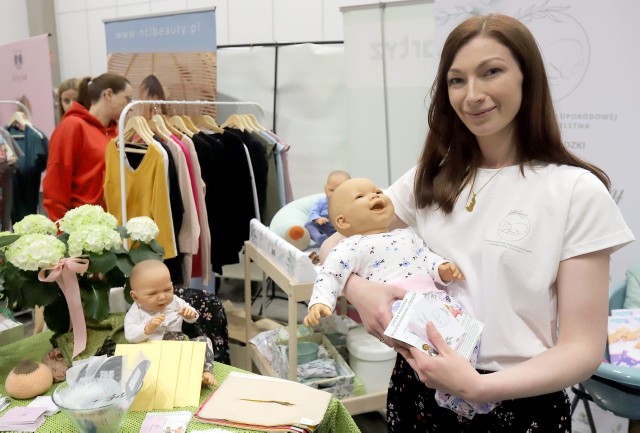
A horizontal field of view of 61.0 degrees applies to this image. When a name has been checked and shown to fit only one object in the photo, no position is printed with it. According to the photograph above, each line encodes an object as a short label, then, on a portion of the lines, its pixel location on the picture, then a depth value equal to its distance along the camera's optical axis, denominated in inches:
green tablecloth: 48.4
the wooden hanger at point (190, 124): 138.8
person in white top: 38.4
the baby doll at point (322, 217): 111.9
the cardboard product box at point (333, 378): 92.6
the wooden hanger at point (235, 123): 143.3
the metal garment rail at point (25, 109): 180.7
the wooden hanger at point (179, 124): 134.1
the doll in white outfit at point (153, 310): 57.4
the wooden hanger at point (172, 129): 128.1
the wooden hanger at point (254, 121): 147.2
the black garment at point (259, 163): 134.2
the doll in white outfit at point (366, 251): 52.4
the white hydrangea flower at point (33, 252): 53.4
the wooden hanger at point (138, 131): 116.0
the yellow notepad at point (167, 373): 51.8
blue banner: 154.1
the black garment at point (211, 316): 91.4
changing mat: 85.2
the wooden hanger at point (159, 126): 123.5
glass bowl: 44.0
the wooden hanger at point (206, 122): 139.9
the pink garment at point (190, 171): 117.2
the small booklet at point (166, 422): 47.8
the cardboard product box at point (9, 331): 59.1
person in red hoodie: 115.6
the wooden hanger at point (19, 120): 166.9
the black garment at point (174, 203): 113.6
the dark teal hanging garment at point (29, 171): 153.0
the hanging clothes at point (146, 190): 109.8
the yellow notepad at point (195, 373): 52.4
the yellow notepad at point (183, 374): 52.1
